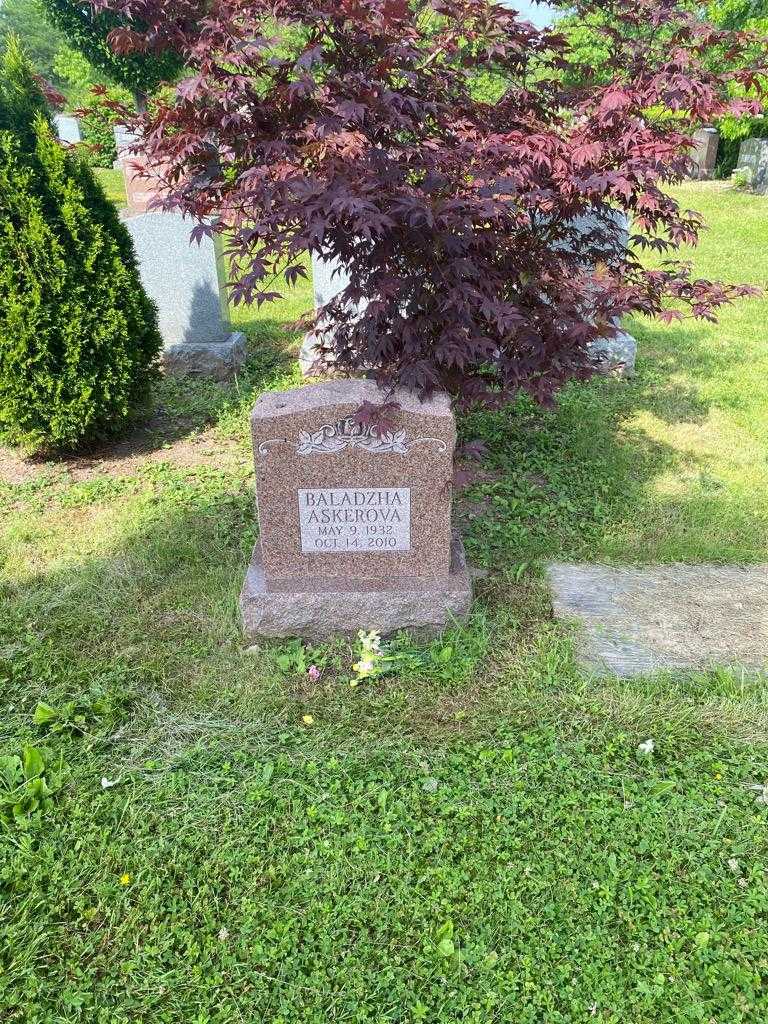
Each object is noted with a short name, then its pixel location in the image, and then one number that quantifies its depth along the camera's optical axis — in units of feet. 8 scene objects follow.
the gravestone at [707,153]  57.36
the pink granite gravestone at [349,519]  9.02
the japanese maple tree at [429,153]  7.85
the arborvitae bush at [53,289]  13.29
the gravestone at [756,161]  48.48
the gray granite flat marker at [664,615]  9.44
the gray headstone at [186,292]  18.60
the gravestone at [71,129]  71.36
